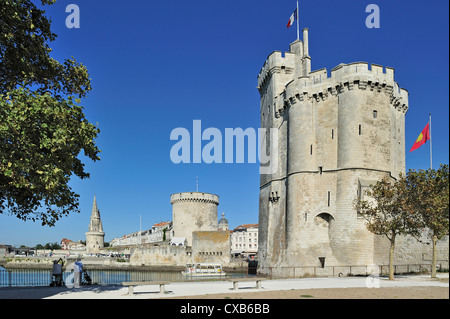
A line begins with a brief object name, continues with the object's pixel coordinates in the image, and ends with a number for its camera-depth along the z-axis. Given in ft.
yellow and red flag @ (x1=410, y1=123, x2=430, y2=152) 104.12
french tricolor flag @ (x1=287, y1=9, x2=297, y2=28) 133.58
